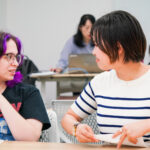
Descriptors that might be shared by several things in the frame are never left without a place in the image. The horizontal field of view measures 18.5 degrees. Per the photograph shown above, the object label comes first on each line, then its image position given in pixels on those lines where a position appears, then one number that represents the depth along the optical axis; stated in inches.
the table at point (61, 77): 182.5
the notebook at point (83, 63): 180.4
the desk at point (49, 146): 66.4
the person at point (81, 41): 215.0
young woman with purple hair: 76.8
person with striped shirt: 69.3
